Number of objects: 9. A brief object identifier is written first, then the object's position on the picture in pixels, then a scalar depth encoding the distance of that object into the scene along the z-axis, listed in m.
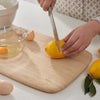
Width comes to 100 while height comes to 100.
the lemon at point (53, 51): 1.39
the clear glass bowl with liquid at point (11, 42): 1.43
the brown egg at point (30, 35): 1.52
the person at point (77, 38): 1.40
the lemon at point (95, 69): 1.29
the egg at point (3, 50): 1.43
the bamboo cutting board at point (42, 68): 1.28
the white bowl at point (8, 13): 1.60
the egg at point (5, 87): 1.20
